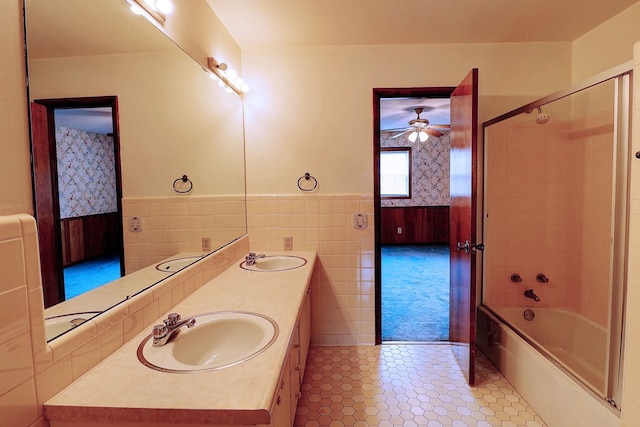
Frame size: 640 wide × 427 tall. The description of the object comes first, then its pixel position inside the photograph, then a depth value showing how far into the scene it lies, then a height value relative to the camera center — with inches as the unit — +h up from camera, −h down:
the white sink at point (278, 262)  85.8 -18.0
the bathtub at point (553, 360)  57.7 -40.0
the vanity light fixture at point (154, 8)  47.3 +31.2
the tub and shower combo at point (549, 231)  84.9 -10.9
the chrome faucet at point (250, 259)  80.8 -15.9
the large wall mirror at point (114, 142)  33.1 +8.2
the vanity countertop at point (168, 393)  28.1 -18.8
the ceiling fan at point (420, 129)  178.9 +40.6
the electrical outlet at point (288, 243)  96.5 -14.0
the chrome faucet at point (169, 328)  39.0 -17.1
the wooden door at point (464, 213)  75.3 -4.5
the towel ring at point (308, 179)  95.2 +5.5
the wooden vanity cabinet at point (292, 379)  45.2 -32.7
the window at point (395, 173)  260.2 +20.2
